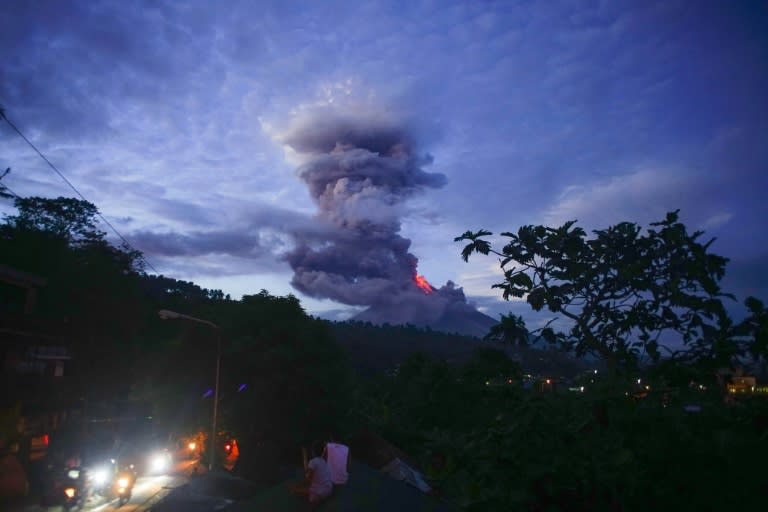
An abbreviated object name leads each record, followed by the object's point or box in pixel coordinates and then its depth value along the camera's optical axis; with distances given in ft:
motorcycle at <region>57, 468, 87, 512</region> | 68.18
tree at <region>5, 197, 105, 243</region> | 169.98
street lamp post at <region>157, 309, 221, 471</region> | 74.65
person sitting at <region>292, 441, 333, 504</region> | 18.88
